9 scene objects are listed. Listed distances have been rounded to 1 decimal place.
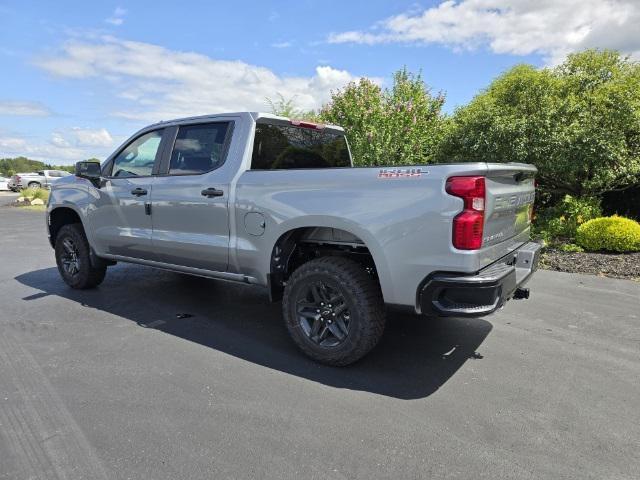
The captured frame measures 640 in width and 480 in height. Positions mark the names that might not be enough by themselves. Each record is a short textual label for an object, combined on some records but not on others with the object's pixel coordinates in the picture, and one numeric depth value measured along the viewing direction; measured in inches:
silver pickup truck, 119.3
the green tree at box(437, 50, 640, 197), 326.6
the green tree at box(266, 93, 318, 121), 667.4
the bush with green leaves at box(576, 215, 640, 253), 299.3
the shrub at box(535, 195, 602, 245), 352.8
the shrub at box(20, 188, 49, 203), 875.2
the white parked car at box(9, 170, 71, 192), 1376.7
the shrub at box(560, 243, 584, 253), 318.3
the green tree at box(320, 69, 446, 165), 426.6
